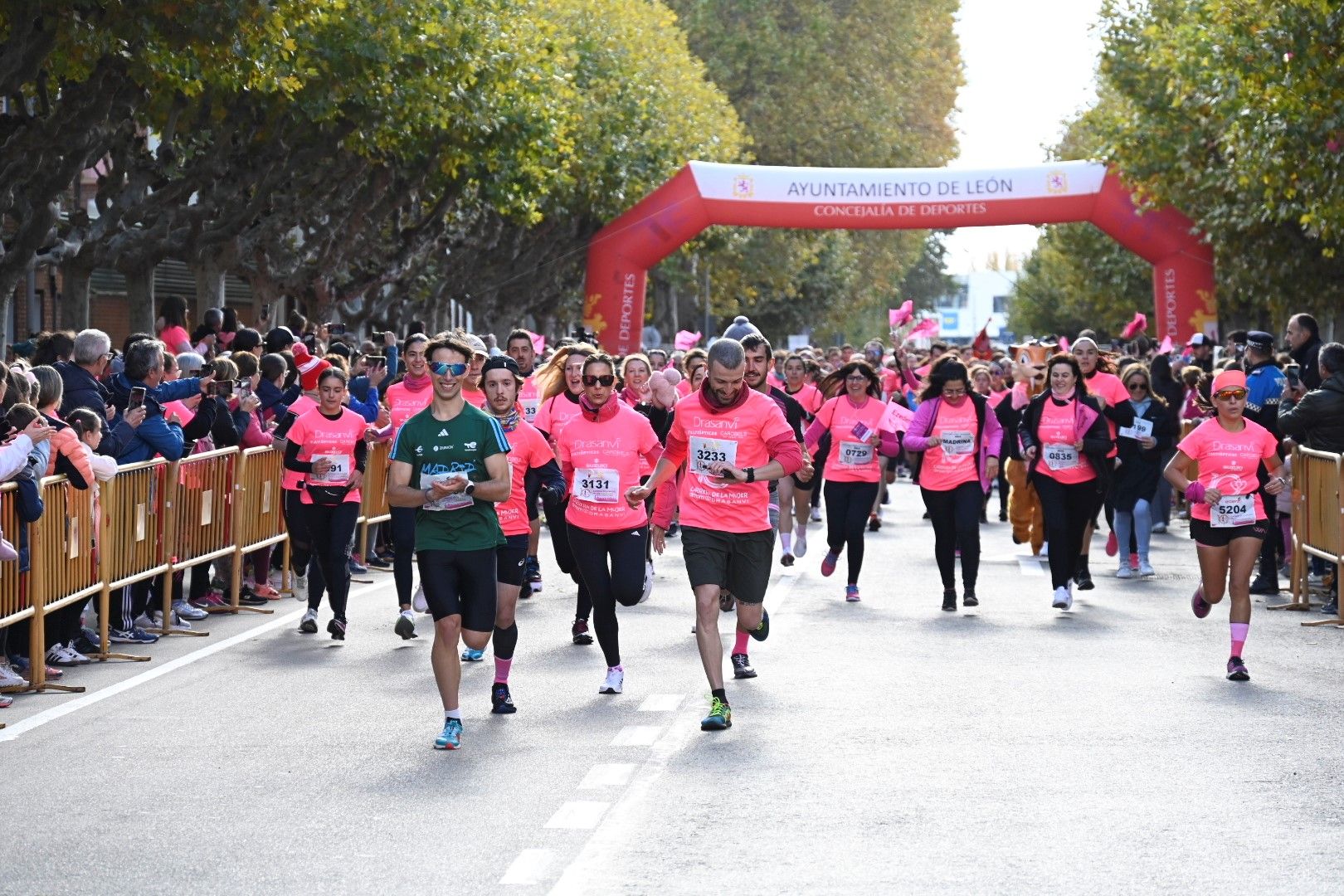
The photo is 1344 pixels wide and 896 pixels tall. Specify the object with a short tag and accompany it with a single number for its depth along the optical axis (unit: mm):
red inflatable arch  35969
